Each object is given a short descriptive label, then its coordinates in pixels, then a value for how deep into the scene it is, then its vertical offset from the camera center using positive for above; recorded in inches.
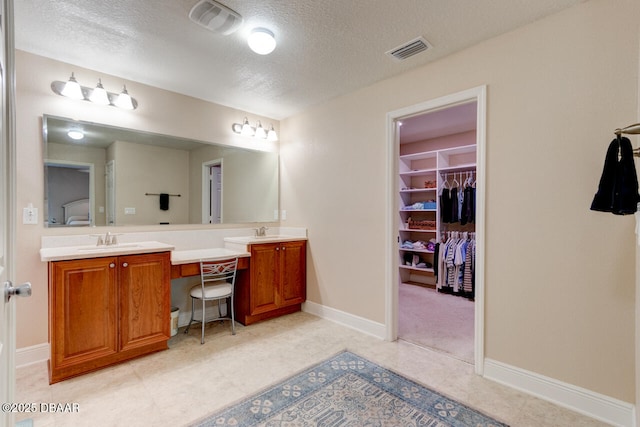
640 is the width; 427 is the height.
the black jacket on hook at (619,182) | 57.2 +5.7
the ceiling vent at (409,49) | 87.4 +48.8
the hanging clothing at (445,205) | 184.5 +4.0
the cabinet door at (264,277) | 125.2 -28.1
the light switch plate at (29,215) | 92.1 -1.5
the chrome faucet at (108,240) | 101.4 -9.8
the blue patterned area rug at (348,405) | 68.4 -47.3
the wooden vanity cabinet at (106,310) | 82.1 -29.5
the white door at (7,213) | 35.3 -0.3
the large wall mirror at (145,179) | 99.0 +12.6
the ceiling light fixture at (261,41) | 80.9 +46.1
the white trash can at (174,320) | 112.0 -40.9
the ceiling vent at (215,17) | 71.7 +48.0
